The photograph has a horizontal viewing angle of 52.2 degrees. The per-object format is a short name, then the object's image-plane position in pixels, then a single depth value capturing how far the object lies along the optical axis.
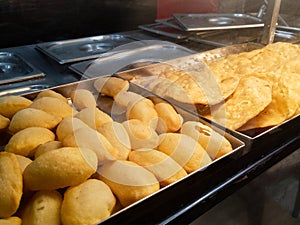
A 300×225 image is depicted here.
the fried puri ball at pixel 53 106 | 0.85
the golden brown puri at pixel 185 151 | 0.72
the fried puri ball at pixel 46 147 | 0.69
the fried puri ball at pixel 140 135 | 0.75
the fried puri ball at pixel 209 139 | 0.77
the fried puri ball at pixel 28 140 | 0.71
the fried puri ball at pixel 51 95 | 0.96
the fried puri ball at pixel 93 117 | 0.79
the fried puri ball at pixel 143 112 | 0.85
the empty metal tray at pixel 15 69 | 1.33
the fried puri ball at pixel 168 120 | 0.85
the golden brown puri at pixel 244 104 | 0.93
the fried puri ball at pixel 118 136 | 0.71
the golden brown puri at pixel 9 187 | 0.57
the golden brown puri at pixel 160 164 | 0.67
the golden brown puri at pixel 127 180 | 0.63
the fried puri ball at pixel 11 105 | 0.88
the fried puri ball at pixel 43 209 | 0.57
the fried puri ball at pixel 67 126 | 0.74
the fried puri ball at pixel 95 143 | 0.67
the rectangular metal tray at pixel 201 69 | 0.90
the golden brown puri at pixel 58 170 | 0.60
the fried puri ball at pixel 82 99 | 0.94
